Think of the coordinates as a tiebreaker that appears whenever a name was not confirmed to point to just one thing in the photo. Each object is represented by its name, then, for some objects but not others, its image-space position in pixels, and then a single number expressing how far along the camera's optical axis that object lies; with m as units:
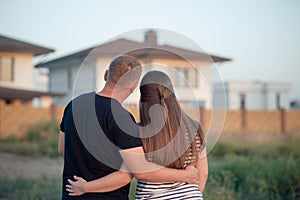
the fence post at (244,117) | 27.08
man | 2.86
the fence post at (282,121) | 27.98
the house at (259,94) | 49.69
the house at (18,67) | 27.09
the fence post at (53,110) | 22.11
